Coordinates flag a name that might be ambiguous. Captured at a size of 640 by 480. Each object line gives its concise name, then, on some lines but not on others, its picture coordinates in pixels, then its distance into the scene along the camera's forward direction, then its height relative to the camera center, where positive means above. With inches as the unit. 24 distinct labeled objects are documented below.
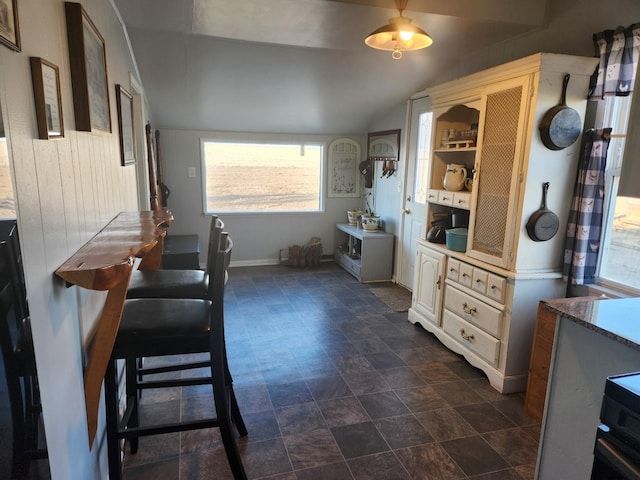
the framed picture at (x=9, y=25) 30.3 +10.8
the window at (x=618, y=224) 87.5 -10.4
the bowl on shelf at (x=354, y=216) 212.7 -23.0
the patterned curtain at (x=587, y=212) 90.3 -8.0
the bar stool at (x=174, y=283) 80.0 -23.2
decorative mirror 183.6 +10.6
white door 163.3 -3.4
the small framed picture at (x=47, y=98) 38.1 +6.7
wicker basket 213.5 -44.4
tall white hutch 91.2 -8.5
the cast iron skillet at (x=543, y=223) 93.9 -10.9
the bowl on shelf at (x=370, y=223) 195.2 -24.4
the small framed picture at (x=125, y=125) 88.5 +9.7
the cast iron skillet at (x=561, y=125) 89.5 +11.1
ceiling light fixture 78.3 +27.0
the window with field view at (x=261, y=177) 204.5 -3.5
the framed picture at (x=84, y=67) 52.8 +13.9
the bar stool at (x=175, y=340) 60.0 -25.7
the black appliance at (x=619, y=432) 42.1 -27.3
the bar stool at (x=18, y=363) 29.0 -14.8
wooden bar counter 42.9 -11.3
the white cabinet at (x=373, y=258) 187.2 -39.5
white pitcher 119.8 -1.0
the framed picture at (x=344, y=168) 216.5 +1.8
